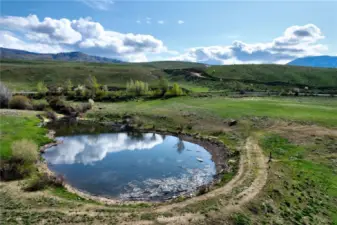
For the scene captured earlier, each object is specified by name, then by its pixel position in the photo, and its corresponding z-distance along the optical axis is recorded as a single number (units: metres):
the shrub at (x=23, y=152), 36.16
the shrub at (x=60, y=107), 80.39
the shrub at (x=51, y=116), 72.50
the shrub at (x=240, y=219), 23.50
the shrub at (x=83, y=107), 81.25
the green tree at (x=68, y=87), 117.41
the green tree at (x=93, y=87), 108.58
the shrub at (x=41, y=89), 113.72
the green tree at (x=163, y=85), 109.94
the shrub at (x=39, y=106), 82.38
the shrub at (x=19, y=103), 79.44
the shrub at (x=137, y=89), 111.06
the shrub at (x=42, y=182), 29.72
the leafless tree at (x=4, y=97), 78.69
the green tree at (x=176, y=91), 106.01
